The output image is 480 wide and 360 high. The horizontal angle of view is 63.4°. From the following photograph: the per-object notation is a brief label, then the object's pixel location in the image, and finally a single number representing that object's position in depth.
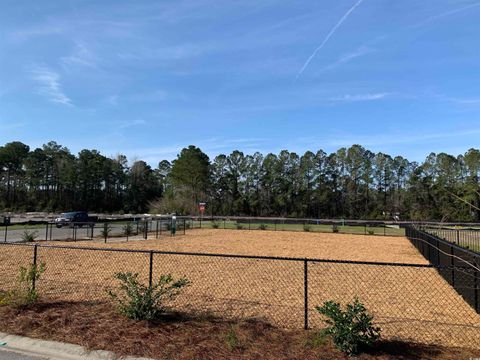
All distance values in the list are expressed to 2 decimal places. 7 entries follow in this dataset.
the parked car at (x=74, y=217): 38.94
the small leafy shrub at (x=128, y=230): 27.00
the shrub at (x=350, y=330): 4.99
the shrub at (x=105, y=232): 23.85
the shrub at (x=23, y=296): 7.04
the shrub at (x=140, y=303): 6.27
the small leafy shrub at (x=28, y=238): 20.48
